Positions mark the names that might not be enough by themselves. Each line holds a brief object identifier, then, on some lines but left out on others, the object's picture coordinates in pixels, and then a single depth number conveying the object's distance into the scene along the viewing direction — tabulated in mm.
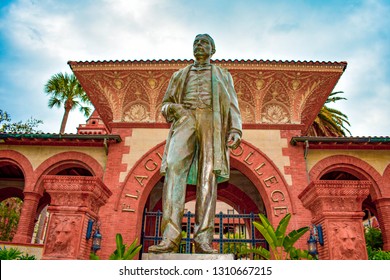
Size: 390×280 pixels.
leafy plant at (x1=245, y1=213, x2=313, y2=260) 6957
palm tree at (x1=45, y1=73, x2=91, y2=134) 23828
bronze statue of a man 3154
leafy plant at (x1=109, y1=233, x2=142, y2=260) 6739
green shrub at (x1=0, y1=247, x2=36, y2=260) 6723
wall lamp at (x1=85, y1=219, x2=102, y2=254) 6277
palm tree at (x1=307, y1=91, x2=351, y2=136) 19578
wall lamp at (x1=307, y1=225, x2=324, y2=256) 6758
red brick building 10938
